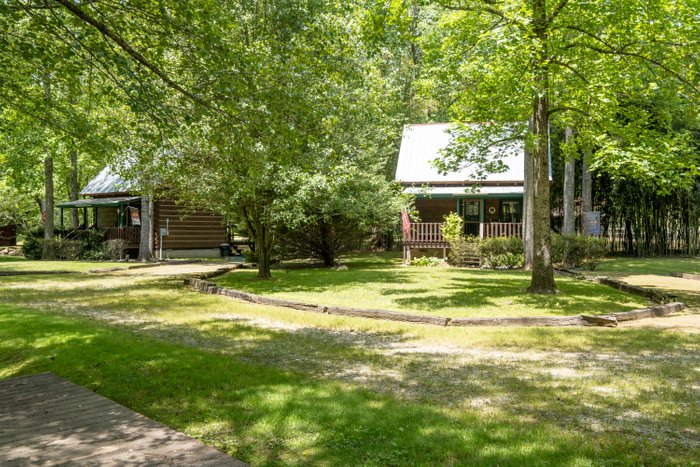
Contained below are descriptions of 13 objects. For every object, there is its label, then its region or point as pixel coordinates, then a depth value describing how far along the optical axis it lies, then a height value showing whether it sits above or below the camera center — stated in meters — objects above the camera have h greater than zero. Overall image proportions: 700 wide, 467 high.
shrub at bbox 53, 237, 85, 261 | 28.02 -0.44
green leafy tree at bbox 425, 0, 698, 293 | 11.28 +3.91
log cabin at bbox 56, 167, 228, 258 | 29.84 +0.92
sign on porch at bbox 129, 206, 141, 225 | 27.67 +1.17
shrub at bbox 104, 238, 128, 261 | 27.34 -0.44
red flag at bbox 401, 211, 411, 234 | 26.14 +0.63
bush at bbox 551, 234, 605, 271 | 21.00 -0.53
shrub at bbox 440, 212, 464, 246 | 24.20 +0.40
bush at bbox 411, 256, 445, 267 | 24.32 -1.06
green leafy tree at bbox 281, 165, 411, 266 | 17.06 +1.04
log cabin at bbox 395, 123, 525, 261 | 26.20 +2.00
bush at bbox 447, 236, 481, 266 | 23.36 -0.55
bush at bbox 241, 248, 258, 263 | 23.98 -0.76
